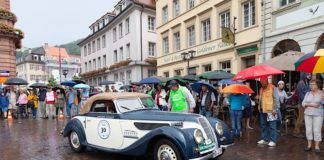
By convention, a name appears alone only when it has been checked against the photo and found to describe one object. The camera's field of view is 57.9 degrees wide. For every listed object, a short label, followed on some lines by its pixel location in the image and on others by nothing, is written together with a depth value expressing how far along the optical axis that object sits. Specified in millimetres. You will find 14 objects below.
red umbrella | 7578
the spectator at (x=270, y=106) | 7445
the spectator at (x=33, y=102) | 17656
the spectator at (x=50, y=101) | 16531
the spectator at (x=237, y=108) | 8562
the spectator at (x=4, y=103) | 16797
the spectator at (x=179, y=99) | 8273
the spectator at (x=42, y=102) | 17062
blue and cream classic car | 5387
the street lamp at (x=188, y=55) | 21859
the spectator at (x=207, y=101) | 9641
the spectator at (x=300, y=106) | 8672
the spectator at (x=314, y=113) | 6742
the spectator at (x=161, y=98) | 11648
